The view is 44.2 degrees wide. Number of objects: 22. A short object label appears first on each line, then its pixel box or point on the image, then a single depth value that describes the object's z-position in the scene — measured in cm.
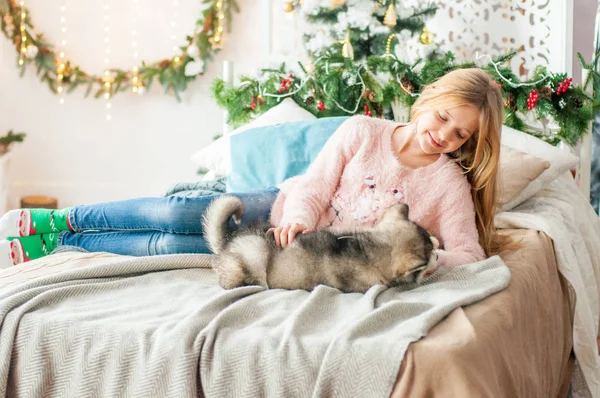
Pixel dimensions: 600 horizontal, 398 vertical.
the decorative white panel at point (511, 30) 330
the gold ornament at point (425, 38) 352
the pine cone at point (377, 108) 333
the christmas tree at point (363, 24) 352
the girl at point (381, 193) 194
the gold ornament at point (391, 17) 349
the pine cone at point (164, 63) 445
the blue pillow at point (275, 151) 271
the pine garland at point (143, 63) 436
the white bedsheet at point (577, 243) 216
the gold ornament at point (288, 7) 374
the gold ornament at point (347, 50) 343
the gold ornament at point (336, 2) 350
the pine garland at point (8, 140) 427
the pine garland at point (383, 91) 299
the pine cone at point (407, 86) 314
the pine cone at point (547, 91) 300
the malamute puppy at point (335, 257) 155
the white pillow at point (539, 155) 268
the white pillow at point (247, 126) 324
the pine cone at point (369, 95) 327
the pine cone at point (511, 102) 306
